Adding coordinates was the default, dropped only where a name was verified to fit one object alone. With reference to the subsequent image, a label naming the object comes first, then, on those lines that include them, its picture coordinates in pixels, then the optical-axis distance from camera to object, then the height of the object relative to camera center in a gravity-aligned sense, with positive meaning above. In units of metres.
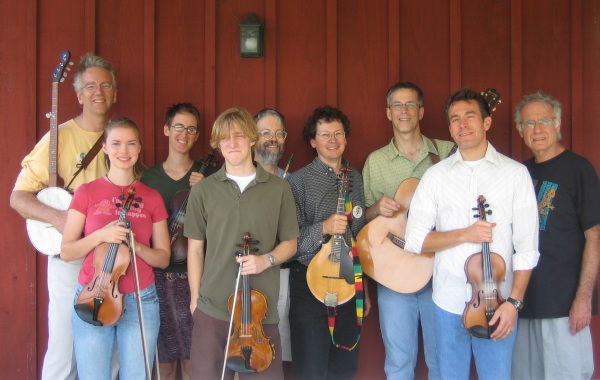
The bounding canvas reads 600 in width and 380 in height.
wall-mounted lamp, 4.12 +1.13
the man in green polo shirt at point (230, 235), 3.01 -0.20
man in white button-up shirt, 2.96 -0.18
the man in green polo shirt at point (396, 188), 3.66 +0.05
